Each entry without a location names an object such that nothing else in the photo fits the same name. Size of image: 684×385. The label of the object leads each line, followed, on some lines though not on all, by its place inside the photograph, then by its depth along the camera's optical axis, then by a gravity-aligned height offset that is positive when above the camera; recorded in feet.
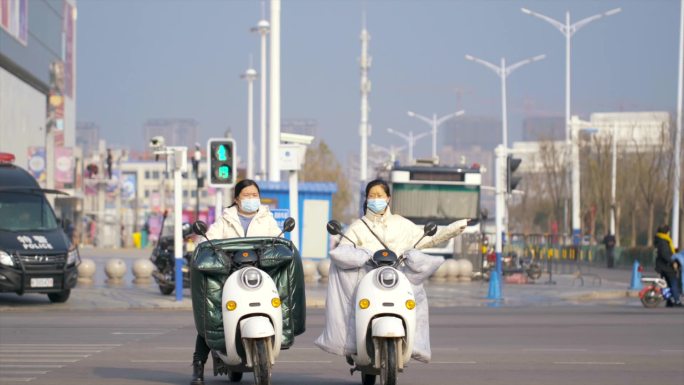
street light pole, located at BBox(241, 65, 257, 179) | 222.60 +18.10
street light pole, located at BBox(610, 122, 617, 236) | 262.02 +6.04
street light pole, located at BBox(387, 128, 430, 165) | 393.70 +22.41
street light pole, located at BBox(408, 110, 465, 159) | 348.43 +22.97
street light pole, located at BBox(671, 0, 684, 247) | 182.29 +9.94
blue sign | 92.43 +0.33
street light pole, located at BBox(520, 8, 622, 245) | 238.52 +23.20
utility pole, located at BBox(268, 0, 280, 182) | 127.75 +12.58
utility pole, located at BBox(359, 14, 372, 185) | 290.15 +26.81
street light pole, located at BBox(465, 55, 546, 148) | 211.82 +20.61
